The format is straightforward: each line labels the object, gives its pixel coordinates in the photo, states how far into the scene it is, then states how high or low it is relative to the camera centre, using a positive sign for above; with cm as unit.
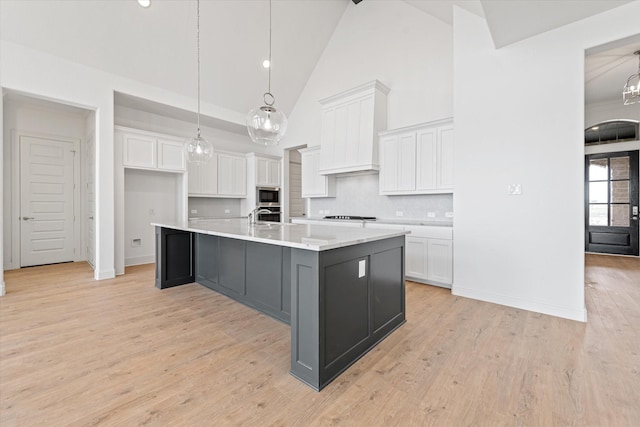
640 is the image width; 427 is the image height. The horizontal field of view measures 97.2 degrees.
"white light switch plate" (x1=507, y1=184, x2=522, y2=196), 313 +25
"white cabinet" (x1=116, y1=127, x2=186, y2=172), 484 +108
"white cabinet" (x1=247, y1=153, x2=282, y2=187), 681 +101
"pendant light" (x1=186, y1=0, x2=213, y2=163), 378 +81
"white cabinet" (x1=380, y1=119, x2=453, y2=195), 411 +81
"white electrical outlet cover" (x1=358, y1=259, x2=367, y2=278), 214 -44
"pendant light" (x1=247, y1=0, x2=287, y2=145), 302 +94
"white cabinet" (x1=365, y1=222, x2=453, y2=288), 382 -62
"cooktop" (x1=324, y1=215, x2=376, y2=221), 539 -13
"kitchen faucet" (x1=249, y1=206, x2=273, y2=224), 377 -9
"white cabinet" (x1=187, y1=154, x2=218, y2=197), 591 +68
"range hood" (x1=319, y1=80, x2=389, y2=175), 488 +151
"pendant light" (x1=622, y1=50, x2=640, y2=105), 332 +144
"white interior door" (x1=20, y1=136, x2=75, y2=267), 513 +16
